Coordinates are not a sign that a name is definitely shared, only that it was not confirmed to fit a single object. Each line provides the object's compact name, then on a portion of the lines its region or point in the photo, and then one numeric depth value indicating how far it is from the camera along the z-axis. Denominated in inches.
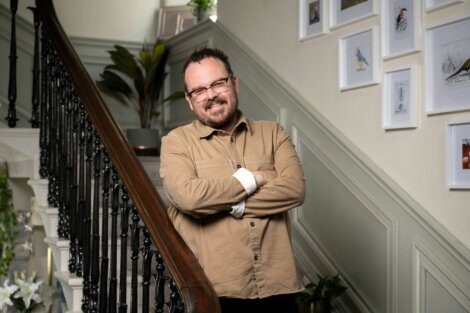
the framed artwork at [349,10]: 128.4
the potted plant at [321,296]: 126.6
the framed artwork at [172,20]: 241.0
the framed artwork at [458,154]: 106.1
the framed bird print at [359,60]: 127.6
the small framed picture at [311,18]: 143.6
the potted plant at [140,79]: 230.8
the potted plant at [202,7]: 223.0
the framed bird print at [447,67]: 106.9
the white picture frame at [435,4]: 109.4
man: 77.7
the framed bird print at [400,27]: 116.8
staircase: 77.9
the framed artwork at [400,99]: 116.7
